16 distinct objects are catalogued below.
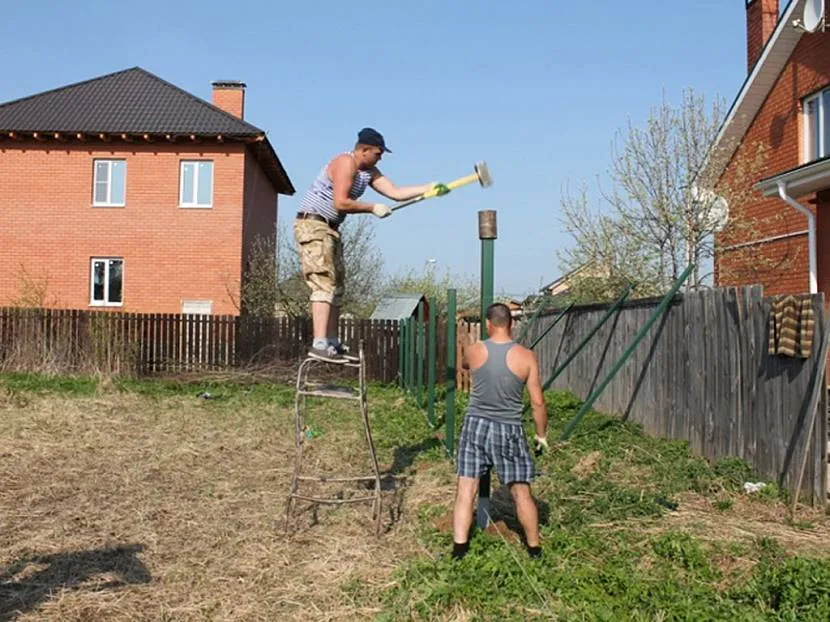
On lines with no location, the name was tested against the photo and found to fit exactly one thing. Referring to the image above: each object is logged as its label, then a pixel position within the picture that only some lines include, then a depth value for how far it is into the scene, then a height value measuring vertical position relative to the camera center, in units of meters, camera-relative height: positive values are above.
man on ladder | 4.92 +0.71
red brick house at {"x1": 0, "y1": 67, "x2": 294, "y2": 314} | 21.34 +2.87
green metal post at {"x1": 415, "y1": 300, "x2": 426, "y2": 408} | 11.62 -0.63
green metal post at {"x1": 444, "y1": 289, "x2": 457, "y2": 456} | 6.43 -0.38
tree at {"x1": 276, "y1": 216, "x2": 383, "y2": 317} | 19.83 +1.13
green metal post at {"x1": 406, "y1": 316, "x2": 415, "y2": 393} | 13.53 -0.52
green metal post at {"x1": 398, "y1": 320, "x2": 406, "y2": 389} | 15.78 -0.58
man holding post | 4.60 -0.62
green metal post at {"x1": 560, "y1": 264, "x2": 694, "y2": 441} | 7.91 -0.25
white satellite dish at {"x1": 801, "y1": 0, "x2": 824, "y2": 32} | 12.41 +5.00
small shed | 19.64 +0.43
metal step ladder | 5.19 -0.66
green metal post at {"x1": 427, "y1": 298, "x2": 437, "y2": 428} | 9.45 -0.56
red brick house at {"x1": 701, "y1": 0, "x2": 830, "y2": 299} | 12.42 +3.27
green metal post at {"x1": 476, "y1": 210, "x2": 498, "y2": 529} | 5.59 +0.53
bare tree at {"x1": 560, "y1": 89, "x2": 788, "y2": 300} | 14.34 +1.89
